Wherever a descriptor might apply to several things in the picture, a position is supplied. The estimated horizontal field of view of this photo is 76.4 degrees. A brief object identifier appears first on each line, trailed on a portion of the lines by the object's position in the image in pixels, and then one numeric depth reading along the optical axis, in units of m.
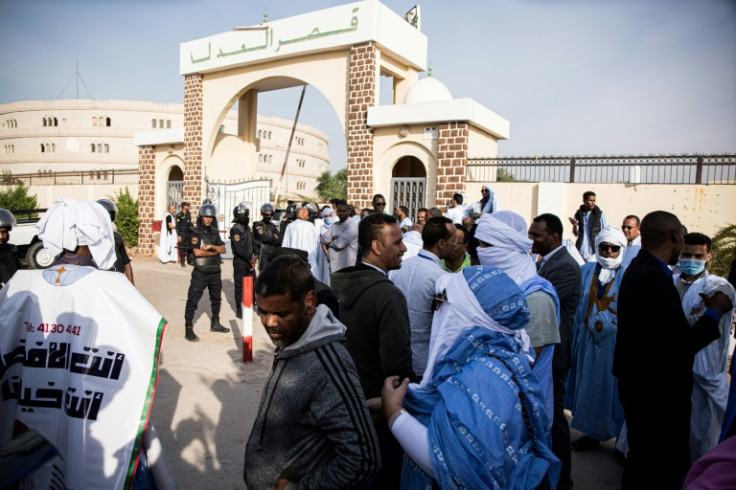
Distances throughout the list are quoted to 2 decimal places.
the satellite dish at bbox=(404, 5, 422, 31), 13.03
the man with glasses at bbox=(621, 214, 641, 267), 5.27
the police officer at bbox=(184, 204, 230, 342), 6.57
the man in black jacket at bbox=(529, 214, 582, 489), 2.91
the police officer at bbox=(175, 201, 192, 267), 13.65
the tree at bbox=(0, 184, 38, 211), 24.86
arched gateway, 10.99
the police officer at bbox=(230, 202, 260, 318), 7.64
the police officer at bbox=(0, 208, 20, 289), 4.07
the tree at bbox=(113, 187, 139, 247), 19.95
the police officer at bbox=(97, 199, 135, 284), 4.96
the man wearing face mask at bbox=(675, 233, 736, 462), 3.19
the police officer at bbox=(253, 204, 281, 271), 7.96
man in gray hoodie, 1.41
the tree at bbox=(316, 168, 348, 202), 44.03
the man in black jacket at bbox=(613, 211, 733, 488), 2.38
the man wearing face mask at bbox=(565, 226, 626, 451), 3.71
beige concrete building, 43.09
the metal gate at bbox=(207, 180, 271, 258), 15.23
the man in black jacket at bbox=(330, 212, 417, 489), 2.17
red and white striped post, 5.45
